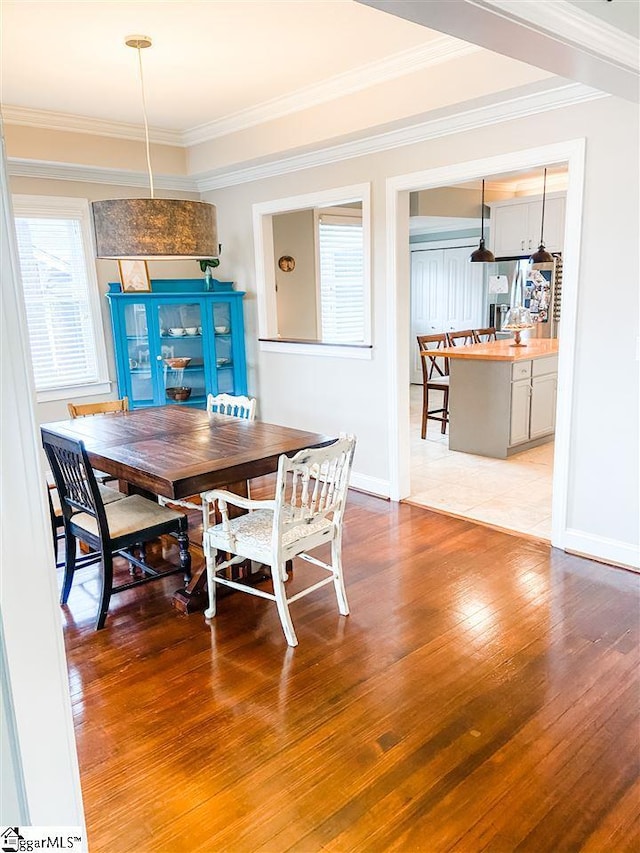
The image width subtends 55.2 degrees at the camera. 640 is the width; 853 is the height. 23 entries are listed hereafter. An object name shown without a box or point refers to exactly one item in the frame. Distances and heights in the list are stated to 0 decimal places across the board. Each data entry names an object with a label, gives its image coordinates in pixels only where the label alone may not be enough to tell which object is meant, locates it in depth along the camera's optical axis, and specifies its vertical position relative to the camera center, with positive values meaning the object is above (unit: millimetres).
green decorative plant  5367 +298
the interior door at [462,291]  8258 +3
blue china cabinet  5102 -362
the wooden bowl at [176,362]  5215 -525
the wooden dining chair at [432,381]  6094 -892
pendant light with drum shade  2847 +337
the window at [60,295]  4730 +66
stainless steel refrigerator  7305 +21
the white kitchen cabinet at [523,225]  6959 +750
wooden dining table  2656 -723
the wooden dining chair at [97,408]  4008 -704
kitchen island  5355 -953
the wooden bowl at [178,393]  5285 -790
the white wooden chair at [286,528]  2566 -1046
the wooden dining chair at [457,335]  6609 -488
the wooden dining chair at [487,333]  7120 -505
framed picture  5094 +206
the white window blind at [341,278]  6379 +175
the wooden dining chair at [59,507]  3364 -1165
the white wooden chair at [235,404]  3875 -683
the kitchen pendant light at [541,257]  6191 +318
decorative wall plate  5965 +319
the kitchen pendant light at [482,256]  6707 +375
